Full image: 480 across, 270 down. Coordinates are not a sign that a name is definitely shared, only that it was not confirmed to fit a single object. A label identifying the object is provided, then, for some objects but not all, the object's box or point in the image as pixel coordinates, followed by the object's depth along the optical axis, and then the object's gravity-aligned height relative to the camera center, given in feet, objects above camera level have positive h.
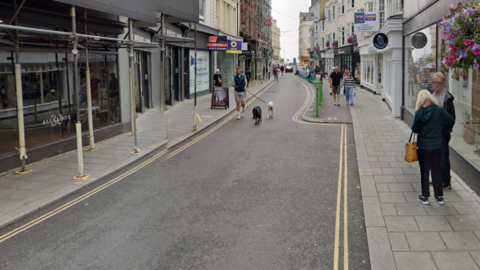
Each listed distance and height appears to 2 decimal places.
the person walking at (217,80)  72.28 +2.33
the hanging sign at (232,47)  103.08 +11.42
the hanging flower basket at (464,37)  16.20 +2.08
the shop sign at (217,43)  91.38 +11.07
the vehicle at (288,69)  345.31 +19.08
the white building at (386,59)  51.60 +5.56
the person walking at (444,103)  21.47 -0.72
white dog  54.99 -2.38
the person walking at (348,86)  64.44 +0.76
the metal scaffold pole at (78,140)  26.61 -2.80
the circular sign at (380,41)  56.08 +6.70
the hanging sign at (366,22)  74.38 +12.25
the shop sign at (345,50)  138.12 +14.16
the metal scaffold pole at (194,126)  45.60 -3.52
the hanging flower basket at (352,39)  127.66 +15.85
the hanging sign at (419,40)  38.91 +4.83
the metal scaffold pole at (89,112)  33.24 -1.32
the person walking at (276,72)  164.35 +7.84
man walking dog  53.62 +0.78
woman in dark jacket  20.04 -2.11
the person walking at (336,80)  65.00 +1.75
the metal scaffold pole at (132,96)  34.10 -0.11
